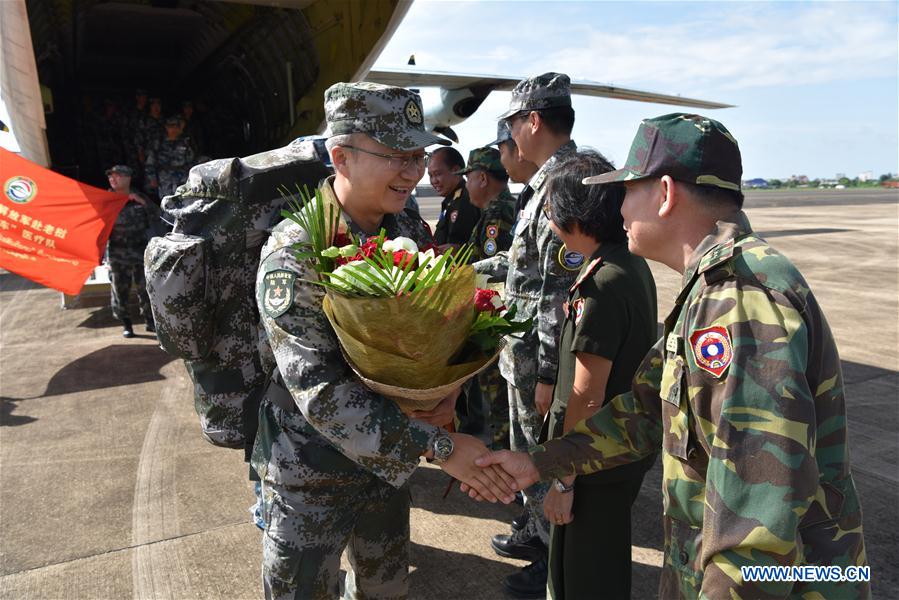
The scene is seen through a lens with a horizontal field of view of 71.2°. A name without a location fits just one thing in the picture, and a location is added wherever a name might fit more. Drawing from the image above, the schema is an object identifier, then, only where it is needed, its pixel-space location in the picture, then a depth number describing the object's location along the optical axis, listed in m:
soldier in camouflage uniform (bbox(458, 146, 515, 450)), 4.49
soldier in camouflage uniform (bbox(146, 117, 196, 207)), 8.10
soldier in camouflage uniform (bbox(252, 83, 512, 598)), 1.79
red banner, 5.85
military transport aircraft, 5.95
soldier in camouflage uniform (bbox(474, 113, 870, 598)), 1.22
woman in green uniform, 2.10
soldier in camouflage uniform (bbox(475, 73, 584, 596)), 2.99
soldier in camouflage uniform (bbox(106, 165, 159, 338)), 7.31
